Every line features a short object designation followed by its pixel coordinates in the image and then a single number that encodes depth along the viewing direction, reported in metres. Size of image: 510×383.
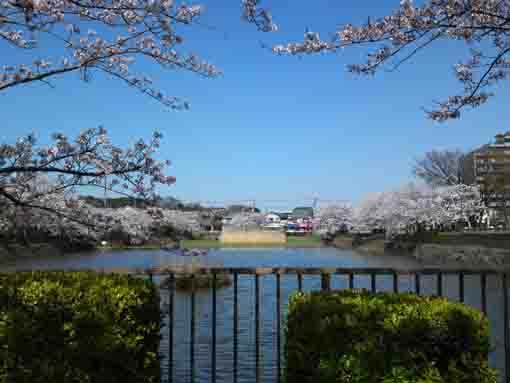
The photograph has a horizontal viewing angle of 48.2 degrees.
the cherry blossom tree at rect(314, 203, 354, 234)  63.53
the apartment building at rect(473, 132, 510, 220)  45.44
